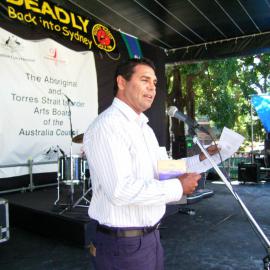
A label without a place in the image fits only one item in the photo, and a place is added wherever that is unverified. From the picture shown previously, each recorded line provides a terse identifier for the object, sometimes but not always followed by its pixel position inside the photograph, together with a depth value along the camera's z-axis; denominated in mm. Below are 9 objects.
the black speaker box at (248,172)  8164
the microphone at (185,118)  1886
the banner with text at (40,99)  4895
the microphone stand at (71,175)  4113
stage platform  3580
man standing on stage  1310
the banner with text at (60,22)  4988
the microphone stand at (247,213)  1657
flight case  3474
